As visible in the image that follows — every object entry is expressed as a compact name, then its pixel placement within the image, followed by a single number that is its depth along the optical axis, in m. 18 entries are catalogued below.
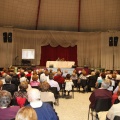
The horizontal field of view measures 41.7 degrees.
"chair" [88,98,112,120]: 3.63
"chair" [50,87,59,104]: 5.27
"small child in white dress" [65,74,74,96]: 6.44
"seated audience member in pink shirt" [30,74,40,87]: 5.18
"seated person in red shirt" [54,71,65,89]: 6.47
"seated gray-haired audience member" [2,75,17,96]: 4.37
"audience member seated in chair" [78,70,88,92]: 7.37
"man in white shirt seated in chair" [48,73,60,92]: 5.57
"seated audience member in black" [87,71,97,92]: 7.43
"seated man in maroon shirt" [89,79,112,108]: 3.78
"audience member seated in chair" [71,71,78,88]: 7.51
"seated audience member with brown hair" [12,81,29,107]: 3.14
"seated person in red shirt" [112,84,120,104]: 3.45
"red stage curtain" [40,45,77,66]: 13.42
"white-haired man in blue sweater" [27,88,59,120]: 2.32
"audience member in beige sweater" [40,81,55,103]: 3.49
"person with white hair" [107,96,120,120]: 2.66
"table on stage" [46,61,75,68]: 11.30
